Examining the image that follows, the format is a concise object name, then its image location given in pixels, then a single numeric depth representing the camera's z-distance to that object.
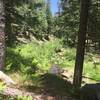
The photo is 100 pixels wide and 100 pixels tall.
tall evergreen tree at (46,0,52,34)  26.22
